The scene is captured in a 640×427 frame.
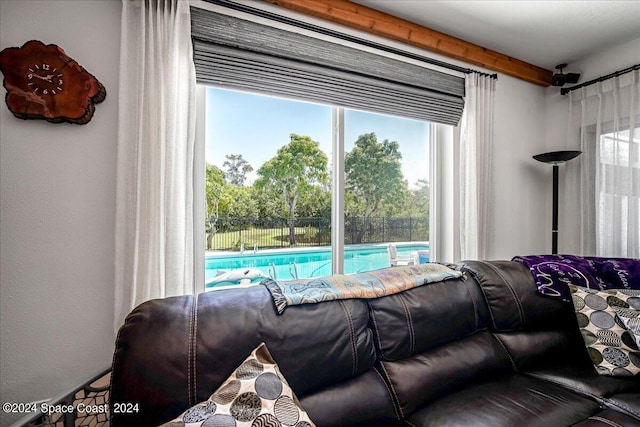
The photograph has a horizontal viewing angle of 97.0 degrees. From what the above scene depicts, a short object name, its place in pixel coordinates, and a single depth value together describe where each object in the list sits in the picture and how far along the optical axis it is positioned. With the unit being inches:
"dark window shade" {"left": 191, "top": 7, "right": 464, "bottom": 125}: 63.2
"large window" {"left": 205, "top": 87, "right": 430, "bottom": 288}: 73.2
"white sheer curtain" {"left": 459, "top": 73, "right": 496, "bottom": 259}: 94.3
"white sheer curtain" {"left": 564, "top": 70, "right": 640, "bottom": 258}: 88.7
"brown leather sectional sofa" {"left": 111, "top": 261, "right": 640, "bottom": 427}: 35.1
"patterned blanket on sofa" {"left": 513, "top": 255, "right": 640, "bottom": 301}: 66.3
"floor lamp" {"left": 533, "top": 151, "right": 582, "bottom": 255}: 93.3
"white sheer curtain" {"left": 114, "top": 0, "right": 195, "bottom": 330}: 55.9
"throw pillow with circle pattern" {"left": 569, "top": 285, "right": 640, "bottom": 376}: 54.5
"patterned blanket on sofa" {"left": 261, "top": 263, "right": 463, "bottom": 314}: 45.8
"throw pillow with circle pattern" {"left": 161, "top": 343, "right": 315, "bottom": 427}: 30.3
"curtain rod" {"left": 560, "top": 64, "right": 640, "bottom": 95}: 89.3
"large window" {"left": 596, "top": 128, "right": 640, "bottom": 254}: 88.4
